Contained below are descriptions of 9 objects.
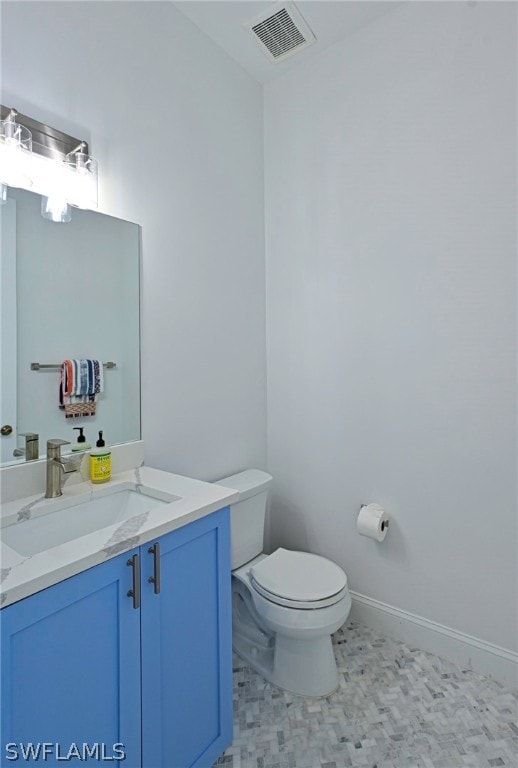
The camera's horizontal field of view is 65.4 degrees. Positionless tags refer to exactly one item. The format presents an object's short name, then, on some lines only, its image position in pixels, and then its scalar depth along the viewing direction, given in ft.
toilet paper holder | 6.14
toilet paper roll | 5.99
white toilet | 4.97
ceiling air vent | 5.94
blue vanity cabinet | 2.68
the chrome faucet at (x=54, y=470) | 4.17
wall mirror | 4.19
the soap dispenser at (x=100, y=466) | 4.65
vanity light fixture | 4.07
